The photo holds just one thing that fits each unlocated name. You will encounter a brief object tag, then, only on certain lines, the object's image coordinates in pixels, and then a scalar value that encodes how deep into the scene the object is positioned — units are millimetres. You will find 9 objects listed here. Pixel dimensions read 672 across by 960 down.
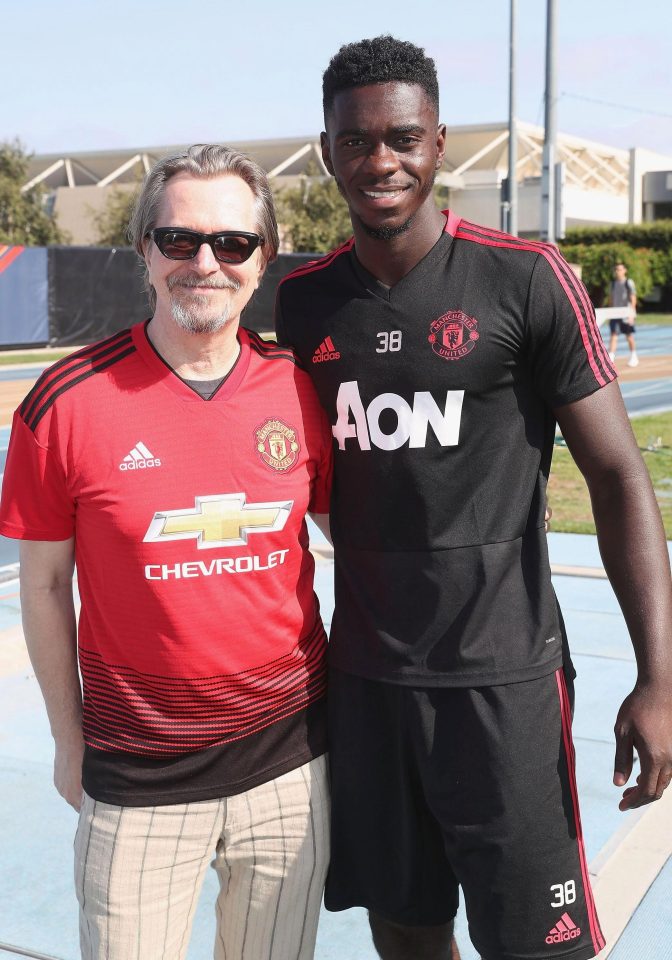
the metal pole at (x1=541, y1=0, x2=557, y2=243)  13117
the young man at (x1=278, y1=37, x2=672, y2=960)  2189
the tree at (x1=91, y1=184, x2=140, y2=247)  43875
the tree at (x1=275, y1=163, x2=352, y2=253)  41781
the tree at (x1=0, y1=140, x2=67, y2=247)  38812
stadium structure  53250
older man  2137
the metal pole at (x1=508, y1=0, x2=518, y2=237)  19375
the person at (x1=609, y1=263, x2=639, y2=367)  21266
